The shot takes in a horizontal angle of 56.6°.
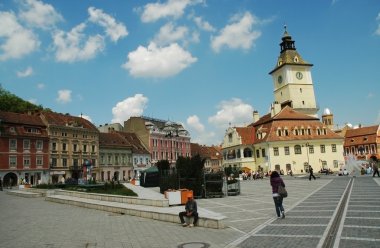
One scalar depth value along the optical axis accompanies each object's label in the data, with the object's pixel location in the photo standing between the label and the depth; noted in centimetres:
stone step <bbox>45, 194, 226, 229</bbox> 1298
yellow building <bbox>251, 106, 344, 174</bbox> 6444
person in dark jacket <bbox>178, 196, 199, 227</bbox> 1341
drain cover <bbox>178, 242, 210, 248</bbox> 1007
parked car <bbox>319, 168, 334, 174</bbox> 5653
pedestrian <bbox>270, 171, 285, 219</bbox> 1377
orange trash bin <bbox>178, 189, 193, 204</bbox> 1900
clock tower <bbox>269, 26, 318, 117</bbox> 7931
